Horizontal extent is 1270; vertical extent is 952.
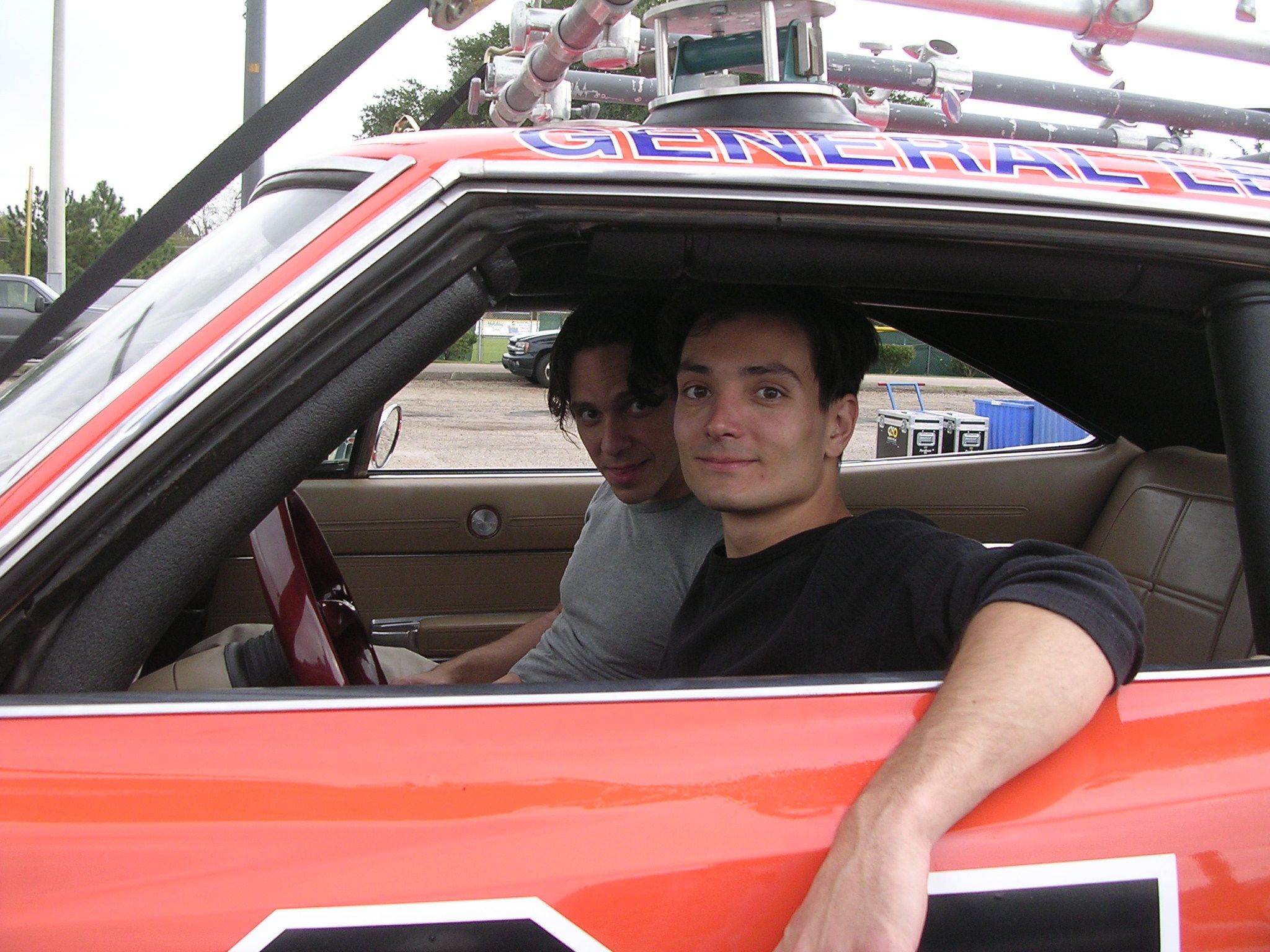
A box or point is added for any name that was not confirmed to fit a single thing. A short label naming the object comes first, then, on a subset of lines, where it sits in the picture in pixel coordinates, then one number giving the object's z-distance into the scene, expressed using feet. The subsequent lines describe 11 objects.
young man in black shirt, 3.00
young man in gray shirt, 6.30
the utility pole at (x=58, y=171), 42.14
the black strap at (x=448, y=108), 5.77
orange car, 2.91
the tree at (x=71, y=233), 107.86
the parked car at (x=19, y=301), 47.47
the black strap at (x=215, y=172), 3.93
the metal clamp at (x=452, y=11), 4.08
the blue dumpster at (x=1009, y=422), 19.06
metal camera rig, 4.37
